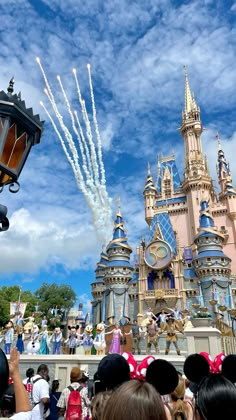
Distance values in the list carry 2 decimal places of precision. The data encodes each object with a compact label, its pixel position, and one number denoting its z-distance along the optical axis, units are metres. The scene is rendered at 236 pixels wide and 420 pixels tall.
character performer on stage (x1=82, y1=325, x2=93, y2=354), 15.93
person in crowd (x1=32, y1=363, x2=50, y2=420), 4.72
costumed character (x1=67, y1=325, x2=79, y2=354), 15.73
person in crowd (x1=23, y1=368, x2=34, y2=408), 5.90
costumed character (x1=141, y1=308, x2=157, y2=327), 18.38
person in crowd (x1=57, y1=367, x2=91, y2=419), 5.14
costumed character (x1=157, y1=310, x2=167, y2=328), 17.97
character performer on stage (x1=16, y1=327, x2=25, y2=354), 15.96
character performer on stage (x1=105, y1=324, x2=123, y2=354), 14.28
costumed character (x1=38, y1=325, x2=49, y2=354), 15.30
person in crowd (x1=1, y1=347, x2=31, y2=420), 2.46
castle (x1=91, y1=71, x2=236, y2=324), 33.34
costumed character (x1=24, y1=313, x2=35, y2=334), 19.39
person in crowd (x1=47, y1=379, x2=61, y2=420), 5.95
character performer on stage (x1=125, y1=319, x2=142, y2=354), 16.38
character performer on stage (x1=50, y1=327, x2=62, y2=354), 15.83
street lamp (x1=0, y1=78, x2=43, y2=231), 3.27
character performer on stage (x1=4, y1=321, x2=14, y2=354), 16.19
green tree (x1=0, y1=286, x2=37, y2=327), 44.28
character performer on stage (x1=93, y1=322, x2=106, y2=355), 14.92
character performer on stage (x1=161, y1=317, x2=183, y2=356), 12.99
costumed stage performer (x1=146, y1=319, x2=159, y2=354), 14.30
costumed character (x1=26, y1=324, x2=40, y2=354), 14.78
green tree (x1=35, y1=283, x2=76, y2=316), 54.68
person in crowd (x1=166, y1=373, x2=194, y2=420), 3.91
